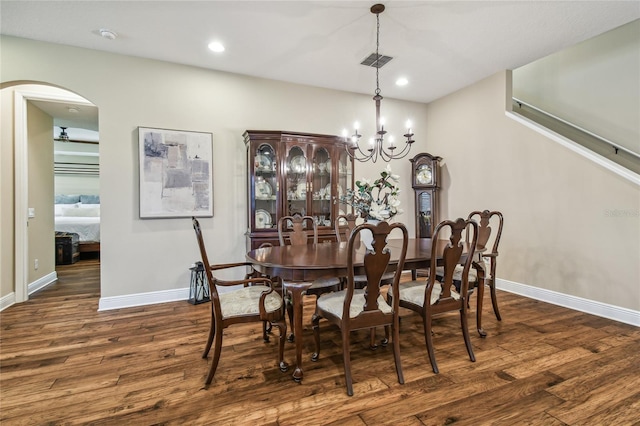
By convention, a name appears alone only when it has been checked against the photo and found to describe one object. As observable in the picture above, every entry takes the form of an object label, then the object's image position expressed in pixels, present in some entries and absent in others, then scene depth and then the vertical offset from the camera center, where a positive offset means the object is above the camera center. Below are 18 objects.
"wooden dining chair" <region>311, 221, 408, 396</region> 1.77 -0.63
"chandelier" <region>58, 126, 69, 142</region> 6.06 +1.51
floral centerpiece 2.32 +0.06
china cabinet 3.75 +0.39
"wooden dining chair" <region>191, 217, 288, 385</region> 1.93 -0.68
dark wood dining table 1.92 -0.37
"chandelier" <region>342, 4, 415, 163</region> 2.66 +0.93
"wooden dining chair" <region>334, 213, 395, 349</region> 2.38 -0.41
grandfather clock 4.80 +0.31
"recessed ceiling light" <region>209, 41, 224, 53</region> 3.20 +1.77
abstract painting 3.53 +0.44
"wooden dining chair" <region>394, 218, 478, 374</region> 2.05 -0.64
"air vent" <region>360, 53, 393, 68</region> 3.50 +1.78
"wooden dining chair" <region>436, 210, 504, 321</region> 2.66 -0.50
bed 6.56 -0.20
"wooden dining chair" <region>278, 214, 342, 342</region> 2.65 -0.34
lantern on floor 3.56 -0.93
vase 2.35 -0.22
